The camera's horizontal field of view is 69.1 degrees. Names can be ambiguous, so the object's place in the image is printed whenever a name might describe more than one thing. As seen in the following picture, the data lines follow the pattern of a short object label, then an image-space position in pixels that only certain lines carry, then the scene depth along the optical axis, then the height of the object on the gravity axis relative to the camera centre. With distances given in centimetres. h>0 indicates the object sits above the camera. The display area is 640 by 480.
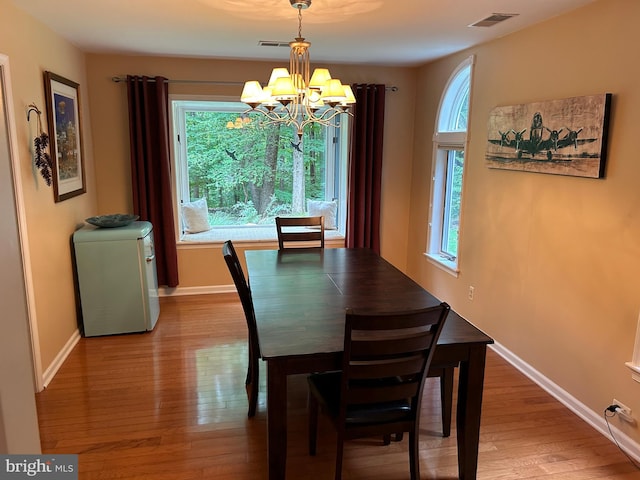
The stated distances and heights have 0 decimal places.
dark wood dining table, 193 -79
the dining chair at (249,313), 255 -90
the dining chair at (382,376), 181 -91
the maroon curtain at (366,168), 480 -15
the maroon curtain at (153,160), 439 -8
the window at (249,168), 500 -17
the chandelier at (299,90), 245 +34
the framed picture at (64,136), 336 +12
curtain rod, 438 +68
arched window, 425 -17
